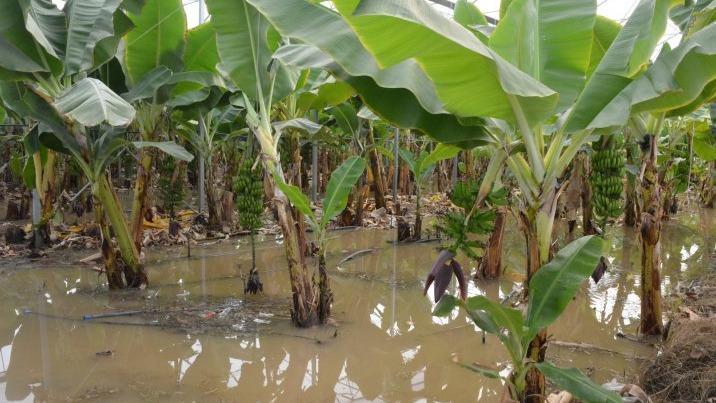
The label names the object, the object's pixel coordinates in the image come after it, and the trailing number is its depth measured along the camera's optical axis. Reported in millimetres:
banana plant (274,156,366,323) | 3957
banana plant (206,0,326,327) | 3789
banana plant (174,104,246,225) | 7496
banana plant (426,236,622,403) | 2162
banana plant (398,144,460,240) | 6582
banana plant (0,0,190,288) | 3740
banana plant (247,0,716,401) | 1888
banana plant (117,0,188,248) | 4598
